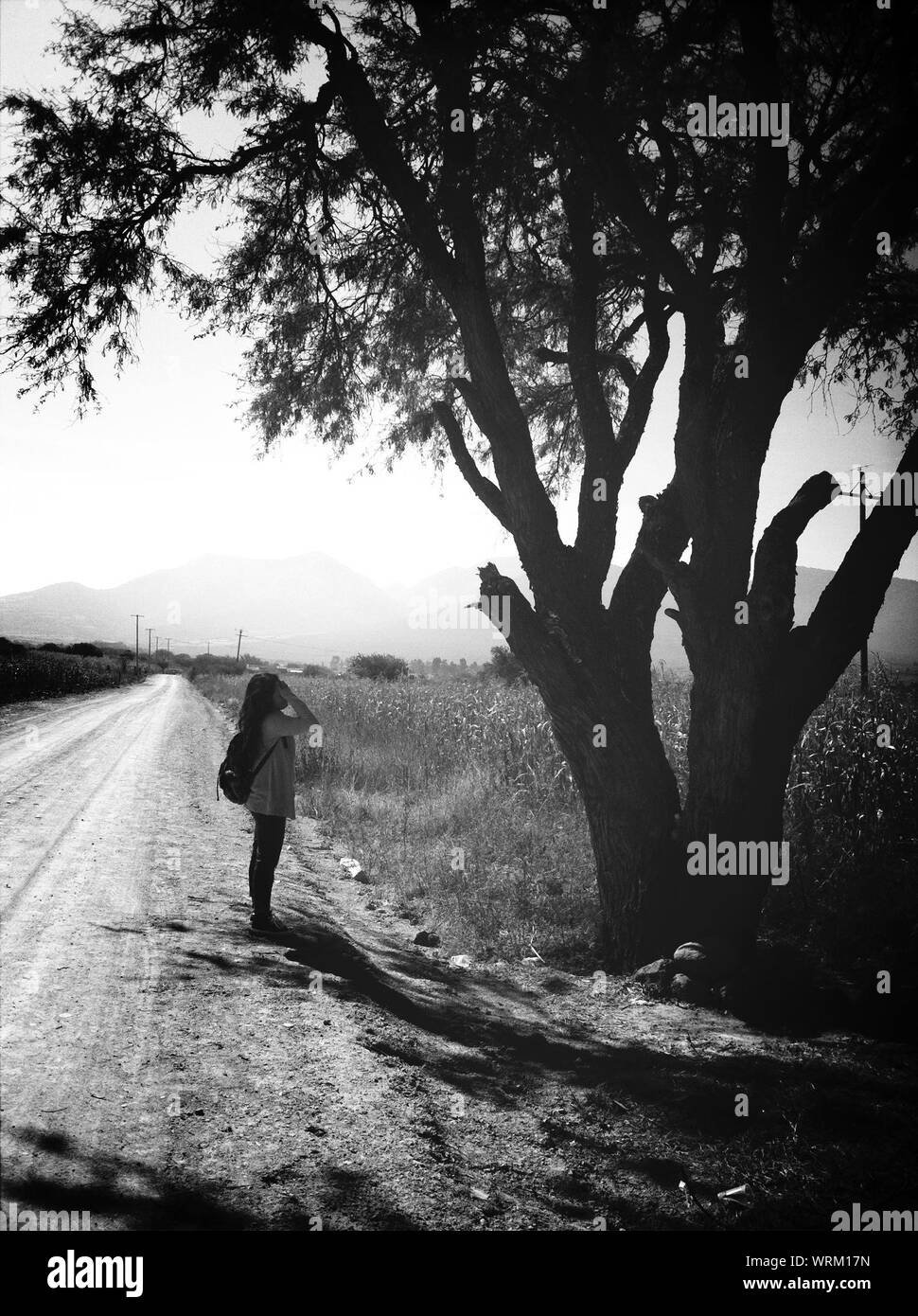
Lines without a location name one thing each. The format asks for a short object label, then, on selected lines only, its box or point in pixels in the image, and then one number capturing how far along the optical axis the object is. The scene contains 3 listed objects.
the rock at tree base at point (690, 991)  5.73
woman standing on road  6.66
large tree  5.82
